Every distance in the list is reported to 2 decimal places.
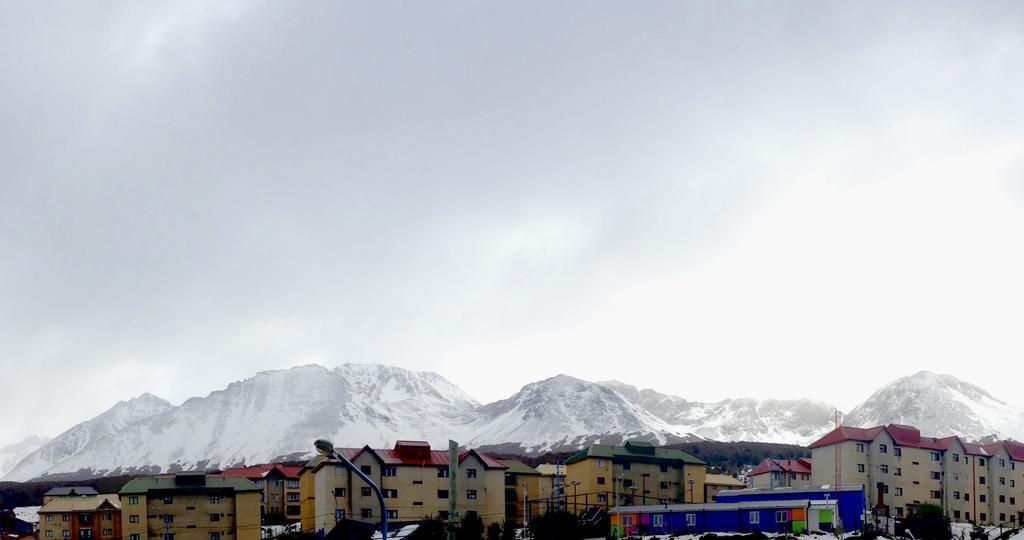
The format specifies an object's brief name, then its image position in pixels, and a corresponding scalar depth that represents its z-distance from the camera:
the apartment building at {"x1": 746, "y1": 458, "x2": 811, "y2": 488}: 111.94
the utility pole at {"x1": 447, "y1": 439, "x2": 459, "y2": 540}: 29.41
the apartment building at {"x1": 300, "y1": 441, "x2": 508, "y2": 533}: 90.94
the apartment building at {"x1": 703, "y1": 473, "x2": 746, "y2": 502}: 113.19
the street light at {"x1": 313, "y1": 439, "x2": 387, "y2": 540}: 25.73
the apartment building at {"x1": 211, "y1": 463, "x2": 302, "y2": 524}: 118.25
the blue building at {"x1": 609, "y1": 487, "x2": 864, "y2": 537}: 79.19
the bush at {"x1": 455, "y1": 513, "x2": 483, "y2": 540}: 85.19
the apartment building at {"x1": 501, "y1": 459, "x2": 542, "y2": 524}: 102.62
